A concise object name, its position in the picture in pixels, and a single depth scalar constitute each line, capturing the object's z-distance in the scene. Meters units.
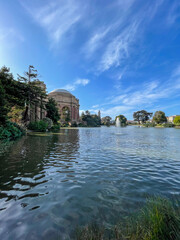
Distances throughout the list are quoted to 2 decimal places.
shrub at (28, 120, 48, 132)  28.29
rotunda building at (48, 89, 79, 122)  86.21
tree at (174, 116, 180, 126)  69.07
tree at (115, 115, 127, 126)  116.05
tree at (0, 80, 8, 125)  13.21
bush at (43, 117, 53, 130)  33.38
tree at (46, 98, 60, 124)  40.56
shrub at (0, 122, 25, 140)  14.67
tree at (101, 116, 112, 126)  139.12
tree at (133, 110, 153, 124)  117.75
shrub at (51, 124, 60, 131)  37.38
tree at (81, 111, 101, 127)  90.89
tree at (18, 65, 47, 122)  28.19
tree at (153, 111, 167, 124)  86.12
